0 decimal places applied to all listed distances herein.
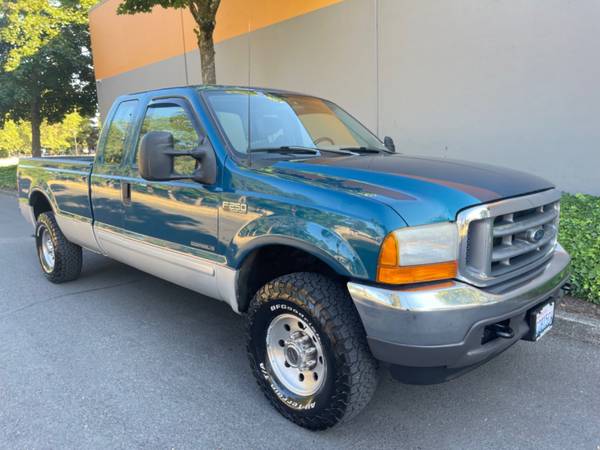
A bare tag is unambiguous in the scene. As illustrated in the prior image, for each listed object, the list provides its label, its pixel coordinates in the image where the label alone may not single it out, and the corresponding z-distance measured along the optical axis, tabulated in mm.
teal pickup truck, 2162
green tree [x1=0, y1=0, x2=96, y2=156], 17844
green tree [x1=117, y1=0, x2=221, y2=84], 9273
